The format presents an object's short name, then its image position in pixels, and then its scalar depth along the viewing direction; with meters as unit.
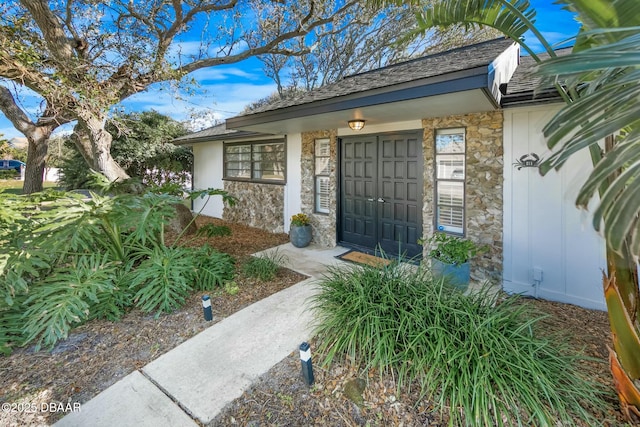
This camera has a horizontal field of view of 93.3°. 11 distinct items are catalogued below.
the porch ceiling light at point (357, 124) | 5.13
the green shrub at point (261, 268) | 4.47
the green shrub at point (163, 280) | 3.53
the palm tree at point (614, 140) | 0.94
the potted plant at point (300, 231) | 6.57
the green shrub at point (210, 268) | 4.15
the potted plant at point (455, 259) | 4.00
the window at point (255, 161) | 7.80
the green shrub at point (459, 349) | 1.95
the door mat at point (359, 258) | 5.45
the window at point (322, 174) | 6.63
